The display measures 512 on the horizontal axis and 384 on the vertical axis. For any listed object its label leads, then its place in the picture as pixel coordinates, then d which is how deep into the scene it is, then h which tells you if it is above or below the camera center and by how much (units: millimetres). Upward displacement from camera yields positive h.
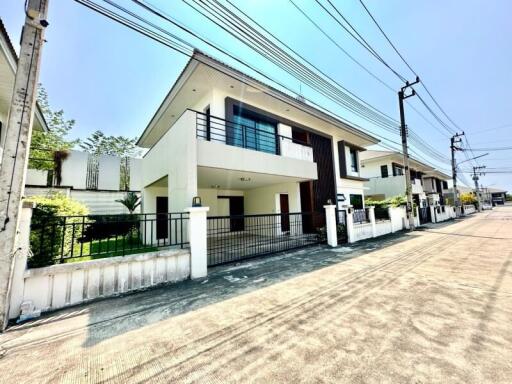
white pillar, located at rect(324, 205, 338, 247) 8828 -811
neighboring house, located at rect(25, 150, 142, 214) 12070 +2394
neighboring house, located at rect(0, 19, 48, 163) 5223 +4404
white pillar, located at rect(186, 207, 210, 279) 5066 -696
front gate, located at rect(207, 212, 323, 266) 6965 -1254
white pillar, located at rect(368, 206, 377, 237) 11172 -576
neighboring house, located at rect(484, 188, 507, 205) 70638 +2728
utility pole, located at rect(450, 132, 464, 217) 25422 +4954
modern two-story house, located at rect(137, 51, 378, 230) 6633 +2488
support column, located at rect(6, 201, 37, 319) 3254 -743
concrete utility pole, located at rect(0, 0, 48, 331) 2980 +1222
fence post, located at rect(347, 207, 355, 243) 9633 -860
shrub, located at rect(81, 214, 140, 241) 11484 -752
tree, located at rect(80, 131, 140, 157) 22195 +8102
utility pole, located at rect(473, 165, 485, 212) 40103 +5897
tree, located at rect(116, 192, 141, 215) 12266 +818
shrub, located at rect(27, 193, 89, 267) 3742 -275
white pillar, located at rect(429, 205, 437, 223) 19422 -869
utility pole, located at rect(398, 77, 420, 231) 13250 +3491
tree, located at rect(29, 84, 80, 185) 13747 +7114
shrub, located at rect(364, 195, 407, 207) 15453 +308
